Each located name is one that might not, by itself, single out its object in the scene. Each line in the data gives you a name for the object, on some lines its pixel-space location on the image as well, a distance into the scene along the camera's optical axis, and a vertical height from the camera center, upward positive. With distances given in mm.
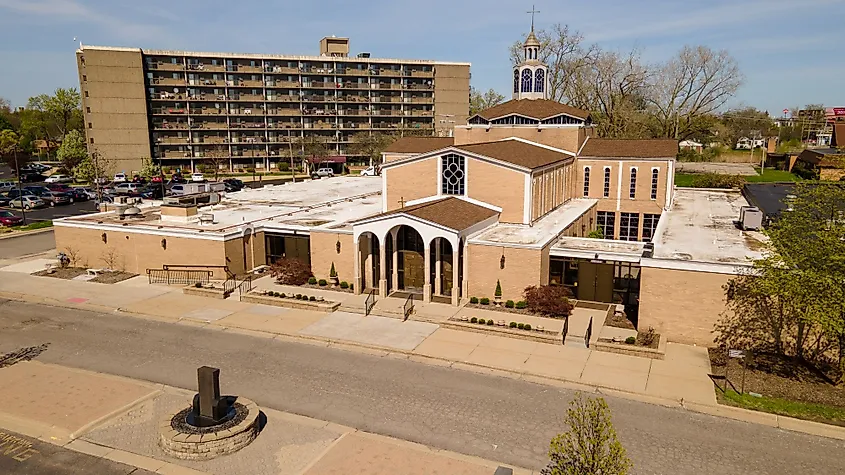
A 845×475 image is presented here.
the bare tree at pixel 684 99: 68875 +4233
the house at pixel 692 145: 104125 -1948
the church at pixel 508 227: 25953 -4924
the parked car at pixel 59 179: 82250 -5813
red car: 47597 -6626
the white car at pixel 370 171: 75575 -4601
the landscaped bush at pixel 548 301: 24812 -7023
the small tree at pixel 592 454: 9758 -5415
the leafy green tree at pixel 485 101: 123431 +7227
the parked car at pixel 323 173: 81000 -5089
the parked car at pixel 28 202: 57344 -6362
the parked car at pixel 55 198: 61000 -6303
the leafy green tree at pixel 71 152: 84000 -2118
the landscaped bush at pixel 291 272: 30312 -6988
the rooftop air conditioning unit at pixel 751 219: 30125 -4337
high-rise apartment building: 82750 +5196
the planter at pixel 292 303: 26328 -7561
